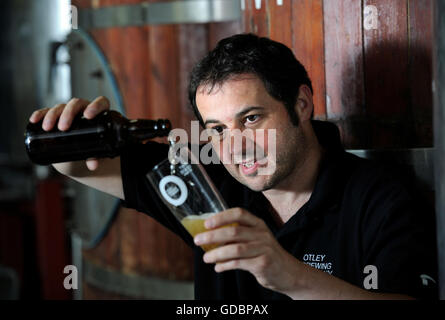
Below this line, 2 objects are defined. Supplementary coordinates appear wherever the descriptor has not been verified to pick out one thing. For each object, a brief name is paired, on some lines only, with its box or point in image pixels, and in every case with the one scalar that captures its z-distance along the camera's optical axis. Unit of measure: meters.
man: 1.18
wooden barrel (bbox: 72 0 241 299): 2.48
